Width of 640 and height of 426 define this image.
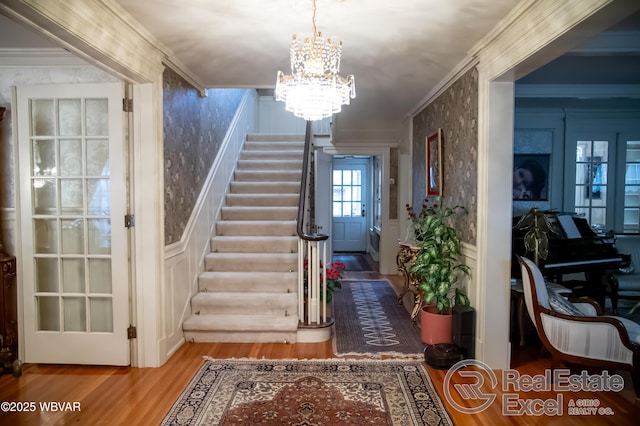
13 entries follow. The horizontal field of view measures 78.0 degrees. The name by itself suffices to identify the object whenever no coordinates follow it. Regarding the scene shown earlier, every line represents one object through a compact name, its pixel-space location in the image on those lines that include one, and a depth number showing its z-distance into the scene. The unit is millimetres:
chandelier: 2275
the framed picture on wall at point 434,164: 4180
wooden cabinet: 3088
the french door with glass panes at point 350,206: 9422
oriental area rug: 2365
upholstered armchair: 2564
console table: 4023
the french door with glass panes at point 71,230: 3090
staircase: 3643
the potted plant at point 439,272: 3410
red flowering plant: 4034
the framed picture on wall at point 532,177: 5473
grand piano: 4121
